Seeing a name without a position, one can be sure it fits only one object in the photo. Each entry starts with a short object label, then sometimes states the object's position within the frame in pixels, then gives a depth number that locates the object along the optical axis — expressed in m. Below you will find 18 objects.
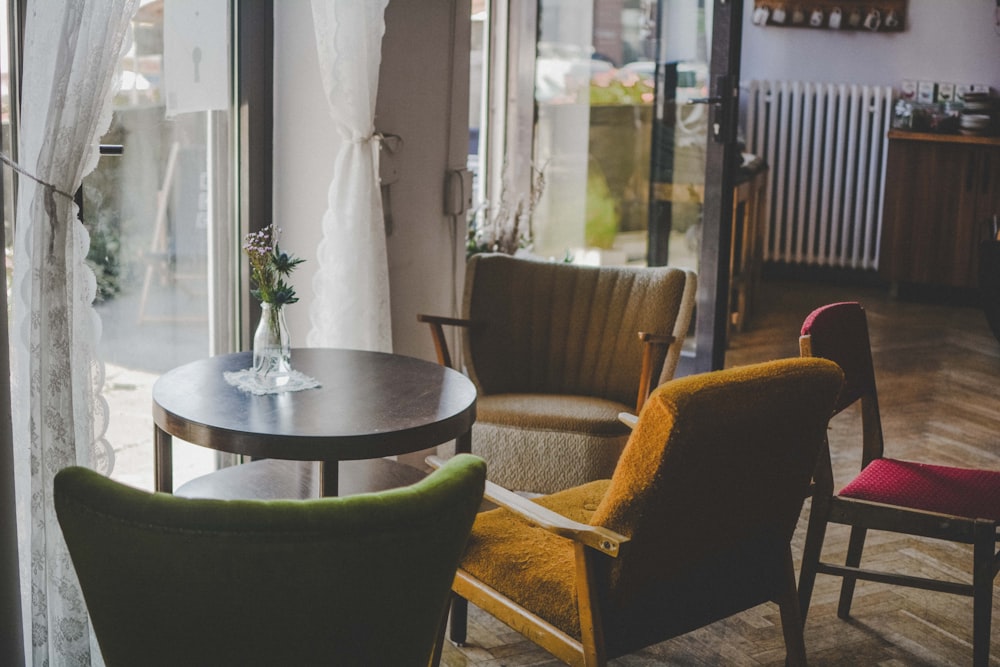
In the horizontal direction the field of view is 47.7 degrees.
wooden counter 6.49
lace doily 2.47
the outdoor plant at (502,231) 4.27
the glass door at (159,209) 2.89
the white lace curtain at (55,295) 2.12
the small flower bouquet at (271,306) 2.44
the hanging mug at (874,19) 6.81
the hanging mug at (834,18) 6.86
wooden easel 3.02
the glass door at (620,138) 4.57
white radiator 6.93
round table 2.19
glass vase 2.49
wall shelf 6.80
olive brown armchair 3.15
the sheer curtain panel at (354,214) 3.11
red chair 2.39
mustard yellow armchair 1.84
